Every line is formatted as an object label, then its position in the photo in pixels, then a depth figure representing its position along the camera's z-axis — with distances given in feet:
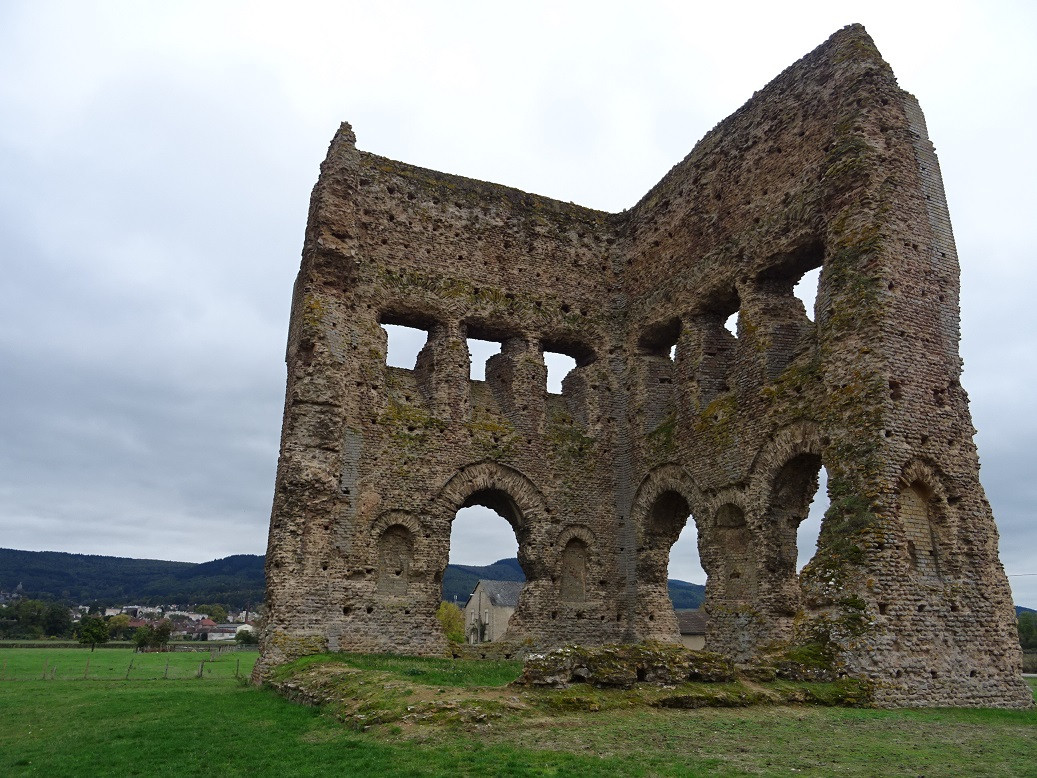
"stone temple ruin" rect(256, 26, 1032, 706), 34.68
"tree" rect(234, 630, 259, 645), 186.14
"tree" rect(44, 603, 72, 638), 217.15
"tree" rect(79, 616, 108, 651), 156.15
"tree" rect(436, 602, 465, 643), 117.51
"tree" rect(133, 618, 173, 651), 153.58
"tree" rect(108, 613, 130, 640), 211.61
